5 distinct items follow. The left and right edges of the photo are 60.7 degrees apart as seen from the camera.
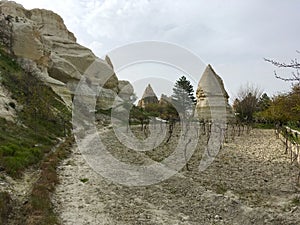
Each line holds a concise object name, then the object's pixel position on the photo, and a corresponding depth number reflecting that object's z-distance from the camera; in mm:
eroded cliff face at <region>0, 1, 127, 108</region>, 30538
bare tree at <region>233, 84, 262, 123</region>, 40363
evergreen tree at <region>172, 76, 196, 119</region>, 43332
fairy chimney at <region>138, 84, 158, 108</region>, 53544
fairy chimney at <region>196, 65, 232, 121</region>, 36645
